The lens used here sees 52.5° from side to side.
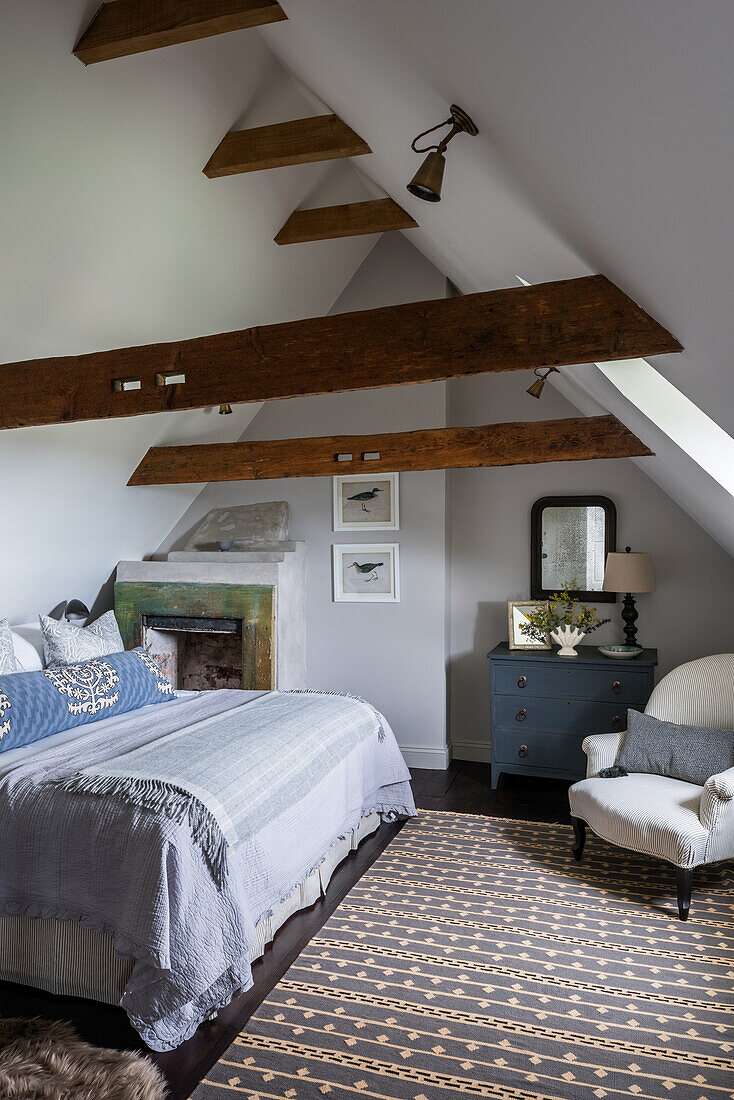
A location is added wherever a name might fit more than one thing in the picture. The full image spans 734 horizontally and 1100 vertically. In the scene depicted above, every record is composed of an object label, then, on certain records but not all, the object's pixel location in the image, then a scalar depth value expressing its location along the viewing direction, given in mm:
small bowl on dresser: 4246
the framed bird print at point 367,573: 5000
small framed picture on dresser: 4586
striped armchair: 2877
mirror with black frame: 4660
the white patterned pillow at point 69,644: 3723
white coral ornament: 4402
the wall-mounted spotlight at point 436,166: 1756
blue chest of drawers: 4145
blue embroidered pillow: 2924
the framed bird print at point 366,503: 5004
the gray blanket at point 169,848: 2145
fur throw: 1911
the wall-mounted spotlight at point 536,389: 3836
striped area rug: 2006
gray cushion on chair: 3258
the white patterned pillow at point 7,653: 3494
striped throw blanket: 2332
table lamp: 4242
